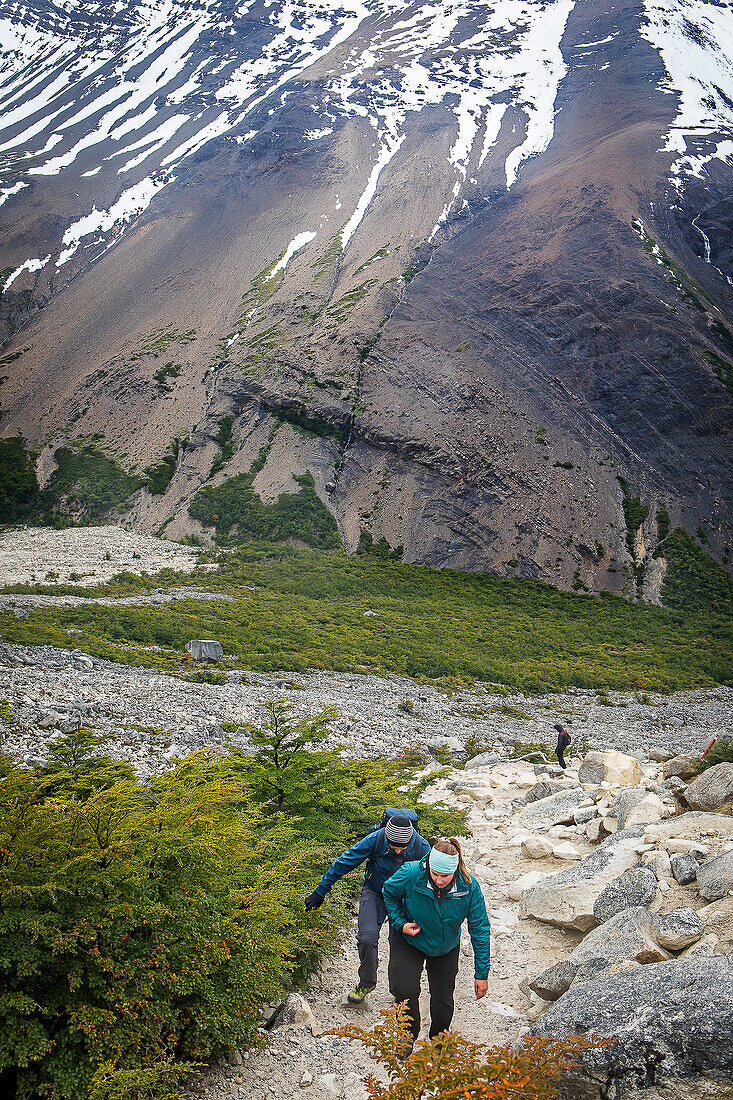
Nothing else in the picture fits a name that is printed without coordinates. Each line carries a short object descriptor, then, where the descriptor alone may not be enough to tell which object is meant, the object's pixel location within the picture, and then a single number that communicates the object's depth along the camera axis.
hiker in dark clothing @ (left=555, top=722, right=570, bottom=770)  16.13
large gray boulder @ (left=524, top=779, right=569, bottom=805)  11.98
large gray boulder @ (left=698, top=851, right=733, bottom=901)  5.46
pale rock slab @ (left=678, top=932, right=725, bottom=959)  4.47
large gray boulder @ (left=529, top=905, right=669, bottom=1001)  4.70
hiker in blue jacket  5.20
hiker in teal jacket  4.44
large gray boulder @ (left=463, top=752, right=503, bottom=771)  15.75
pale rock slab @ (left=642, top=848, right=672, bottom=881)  6.24
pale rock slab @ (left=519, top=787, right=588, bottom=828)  10.13
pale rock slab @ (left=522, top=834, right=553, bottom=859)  8.72
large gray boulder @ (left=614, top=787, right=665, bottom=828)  8.14
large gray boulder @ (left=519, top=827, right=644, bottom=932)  6.46
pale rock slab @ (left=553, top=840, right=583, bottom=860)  8.43
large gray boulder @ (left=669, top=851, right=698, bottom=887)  5.99
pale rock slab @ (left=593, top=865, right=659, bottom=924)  5.75
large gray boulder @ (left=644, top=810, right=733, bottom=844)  6.99
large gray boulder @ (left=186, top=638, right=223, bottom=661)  21.34
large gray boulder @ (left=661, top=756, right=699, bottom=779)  10.36
